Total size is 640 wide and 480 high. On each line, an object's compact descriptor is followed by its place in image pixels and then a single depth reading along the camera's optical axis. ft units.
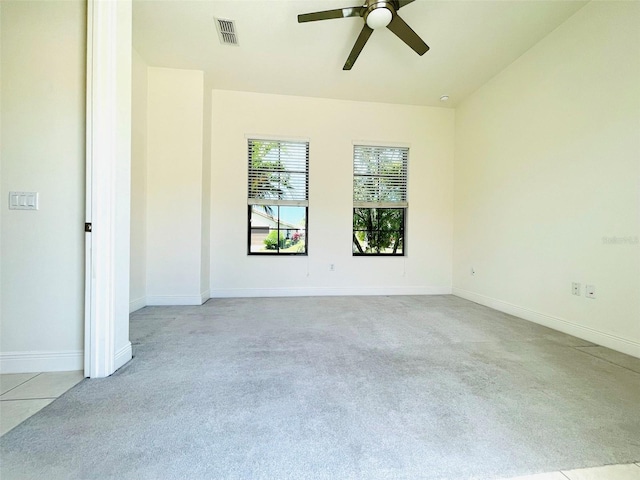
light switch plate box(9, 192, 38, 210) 5.48
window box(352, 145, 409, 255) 14.39
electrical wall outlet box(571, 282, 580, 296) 8.40
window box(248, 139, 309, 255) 13.50
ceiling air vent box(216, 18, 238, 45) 8.70
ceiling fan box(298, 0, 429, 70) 7.15
